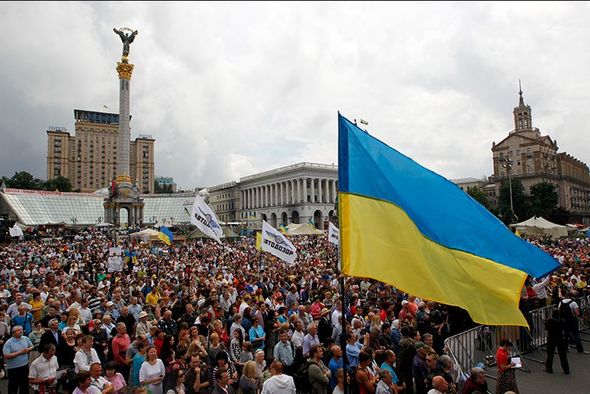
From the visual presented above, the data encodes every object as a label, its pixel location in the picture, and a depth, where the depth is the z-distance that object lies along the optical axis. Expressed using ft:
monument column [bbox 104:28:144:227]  213.66
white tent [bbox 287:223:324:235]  111.04
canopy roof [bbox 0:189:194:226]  246.27
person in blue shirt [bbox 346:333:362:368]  24.53
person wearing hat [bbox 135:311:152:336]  26.63
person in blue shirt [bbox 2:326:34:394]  23.34
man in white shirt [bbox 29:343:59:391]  20.93
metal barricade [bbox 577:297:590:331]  42.29
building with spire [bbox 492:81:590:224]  290.97
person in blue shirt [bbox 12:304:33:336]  29.25
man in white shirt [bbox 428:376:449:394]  18.15
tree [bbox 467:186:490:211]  243.52
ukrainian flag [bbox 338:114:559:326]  15.65
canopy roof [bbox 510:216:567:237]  94.44
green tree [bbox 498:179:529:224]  239.71
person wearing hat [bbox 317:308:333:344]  30.63
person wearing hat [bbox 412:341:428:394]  22.84
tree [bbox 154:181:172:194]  583.99
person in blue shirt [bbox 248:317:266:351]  28.04
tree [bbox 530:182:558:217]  236.84
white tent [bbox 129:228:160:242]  103.26
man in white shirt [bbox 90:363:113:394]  18.95
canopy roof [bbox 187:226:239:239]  98.58
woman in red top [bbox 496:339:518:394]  21.70
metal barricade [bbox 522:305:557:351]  35.81
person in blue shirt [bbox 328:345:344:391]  22.43
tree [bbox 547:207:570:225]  219.00
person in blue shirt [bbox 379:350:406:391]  22.17
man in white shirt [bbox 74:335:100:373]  21.52
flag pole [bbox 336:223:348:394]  14.73
